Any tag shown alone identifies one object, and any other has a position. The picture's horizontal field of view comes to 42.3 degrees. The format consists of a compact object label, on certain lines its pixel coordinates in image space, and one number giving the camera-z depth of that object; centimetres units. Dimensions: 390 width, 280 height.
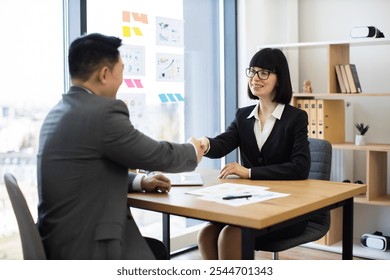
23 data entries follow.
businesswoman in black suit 239
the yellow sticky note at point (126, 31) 348
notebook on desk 225
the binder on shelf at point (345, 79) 384
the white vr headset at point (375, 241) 379
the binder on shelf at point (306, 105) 403
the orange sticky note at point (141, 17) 358
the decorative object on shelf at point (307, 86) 411
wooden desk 164
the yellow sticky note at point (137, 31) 358
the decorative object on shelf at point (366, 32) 366
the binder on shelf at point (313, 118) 399
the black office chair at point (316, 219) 235
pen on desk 188
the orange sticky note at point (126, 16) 348
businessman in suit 168
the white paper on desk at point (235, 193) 185
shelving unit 373
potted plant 387
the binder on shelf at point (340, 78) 386
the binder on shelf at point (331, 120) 395
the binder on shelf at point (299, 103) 408
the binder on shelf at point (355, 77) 383
